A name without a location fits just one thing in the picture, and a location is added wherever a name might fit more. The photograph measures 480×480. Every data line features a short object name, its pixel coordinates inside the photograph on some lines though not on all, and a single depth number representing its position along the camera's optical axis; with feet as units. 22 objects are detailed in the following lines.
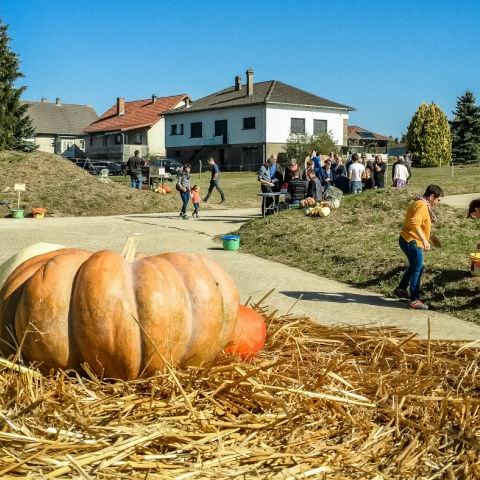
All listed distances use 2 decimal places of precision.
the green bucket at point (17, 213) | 67.46
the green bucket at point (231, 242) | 44.75
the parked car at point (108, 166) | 160.97
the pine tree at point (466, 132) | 198.39
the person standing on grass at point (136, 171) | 91.71
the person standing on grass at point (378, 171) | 78.54
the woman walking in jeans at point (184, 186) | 67.14
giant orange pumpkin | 12.71
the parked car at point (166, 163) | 174.37
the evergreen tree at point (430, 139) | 184.44
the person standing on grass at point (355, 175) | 71.31
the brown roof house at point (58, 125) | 286.25
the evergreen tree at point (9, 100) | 140.97
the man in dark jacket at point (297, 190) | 61.31
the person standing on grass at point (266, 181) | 66.04
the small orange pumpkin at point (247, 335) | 14.44
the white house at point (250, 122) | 195.42
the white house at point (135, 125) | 237.86
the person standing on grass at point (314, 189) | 58.54
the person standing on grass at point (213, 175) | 79.35
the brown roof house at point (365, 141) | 213.44
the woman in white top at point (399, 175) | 70.95
